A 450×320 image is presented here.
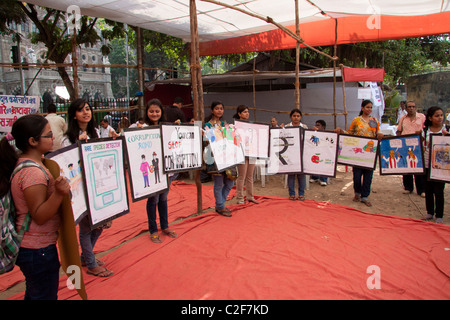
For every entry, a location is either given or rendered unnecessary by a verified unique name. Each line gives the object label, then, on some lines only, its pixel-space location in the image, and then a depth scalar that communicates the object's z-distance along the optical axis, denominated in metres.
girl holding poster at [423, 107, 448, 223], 4.23
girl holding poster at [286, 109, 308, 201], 5.34
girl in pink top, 1.74
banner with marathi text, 5.82
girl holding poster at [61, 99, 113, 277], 2.75
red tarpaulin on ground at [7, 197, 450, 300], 2.59
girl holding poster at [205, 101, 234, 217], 4.38
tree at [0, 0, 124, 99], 8.08
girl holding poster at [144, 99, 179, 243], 3.52
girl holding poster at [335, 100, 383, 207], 5.12
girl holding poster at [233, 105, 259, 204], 4.95
